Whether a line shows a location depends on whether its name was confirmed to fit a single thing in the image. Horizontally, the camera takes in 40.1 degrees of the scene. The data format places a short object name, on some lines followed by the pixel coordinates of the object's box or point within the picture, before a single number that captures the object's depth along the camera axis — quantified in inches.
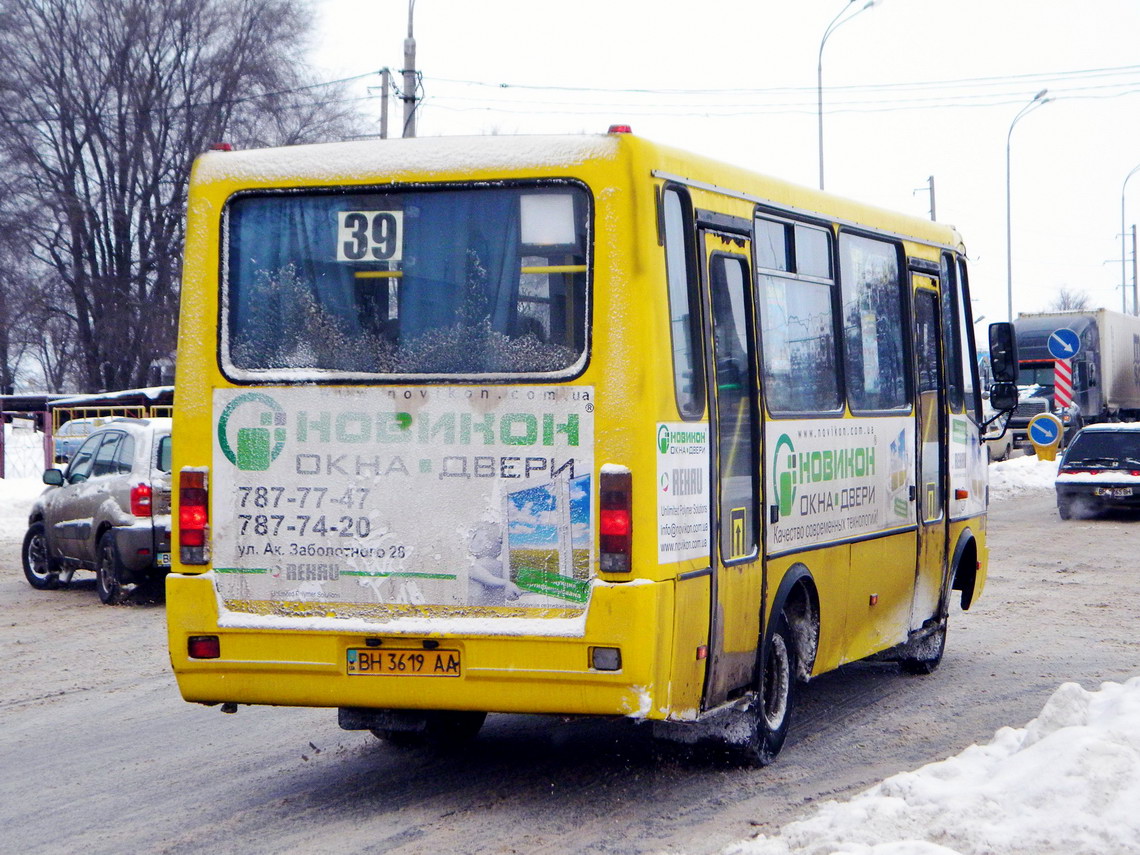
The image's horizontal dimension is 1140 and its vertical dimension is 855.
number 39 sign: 265.7
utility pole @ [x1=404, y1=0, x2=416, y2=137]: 1000.2
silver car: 560.1
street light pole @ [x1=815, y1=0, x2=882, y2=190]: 1417.3
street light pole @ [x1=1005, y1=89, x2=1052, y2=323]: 2110.0
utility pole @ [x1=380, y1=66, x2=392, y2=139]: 1238.4
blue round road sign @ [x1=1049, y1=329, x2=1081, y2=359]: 1135.6
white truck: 1717.5
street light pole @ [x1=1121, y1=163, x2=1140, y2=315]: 3111.5
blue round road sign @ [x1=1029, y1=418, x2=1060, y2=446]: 1174.3
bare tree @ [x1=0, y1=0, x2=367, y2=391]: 1606.8
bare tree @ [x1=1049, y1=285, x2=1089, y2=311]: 4662.6
